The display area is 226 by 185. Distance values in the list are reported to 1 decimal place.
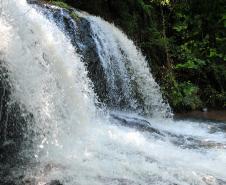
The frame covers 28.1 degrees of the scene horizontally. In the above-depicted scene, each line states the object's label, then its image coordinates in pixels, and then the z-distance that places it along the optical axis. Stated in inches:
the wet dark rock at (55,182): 176.6
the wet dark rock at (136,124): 287.0
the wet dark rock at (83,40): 347.2
